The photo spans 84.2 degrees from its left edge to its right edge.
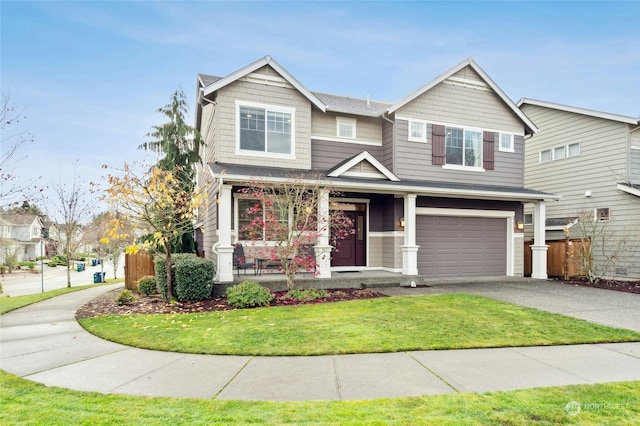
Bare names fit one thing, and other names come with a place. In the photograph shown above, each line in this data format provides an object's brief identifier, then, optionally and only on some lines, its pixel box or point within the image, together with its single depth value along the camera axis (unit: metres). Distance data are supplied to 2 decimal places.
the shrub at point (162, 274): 9.25
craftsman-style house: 11.45
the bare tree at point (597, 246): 12.87
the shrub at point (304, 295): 8.88
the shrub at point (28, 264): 34.67
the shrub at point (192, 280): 8.75
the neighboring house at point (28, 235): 41.14
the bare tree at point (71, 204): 17.02
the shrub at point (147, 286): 10.65
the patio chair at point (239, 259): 10.43
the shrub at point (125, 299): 8.93
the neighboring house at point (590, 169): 13.35
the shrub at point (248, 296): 8.28
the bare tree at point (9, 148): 6.60
